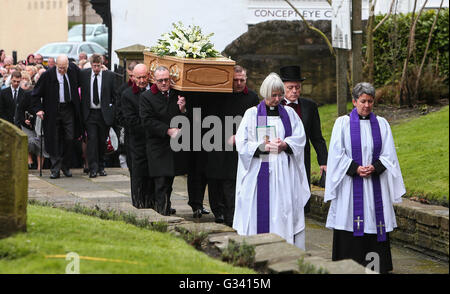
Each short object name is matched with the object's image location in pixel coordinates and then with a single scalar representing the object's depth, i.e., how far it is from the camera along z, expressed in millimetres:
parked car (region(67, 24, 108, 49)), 42438
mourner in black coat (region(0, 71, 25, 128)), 16922
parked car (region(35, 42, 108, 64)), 35250
